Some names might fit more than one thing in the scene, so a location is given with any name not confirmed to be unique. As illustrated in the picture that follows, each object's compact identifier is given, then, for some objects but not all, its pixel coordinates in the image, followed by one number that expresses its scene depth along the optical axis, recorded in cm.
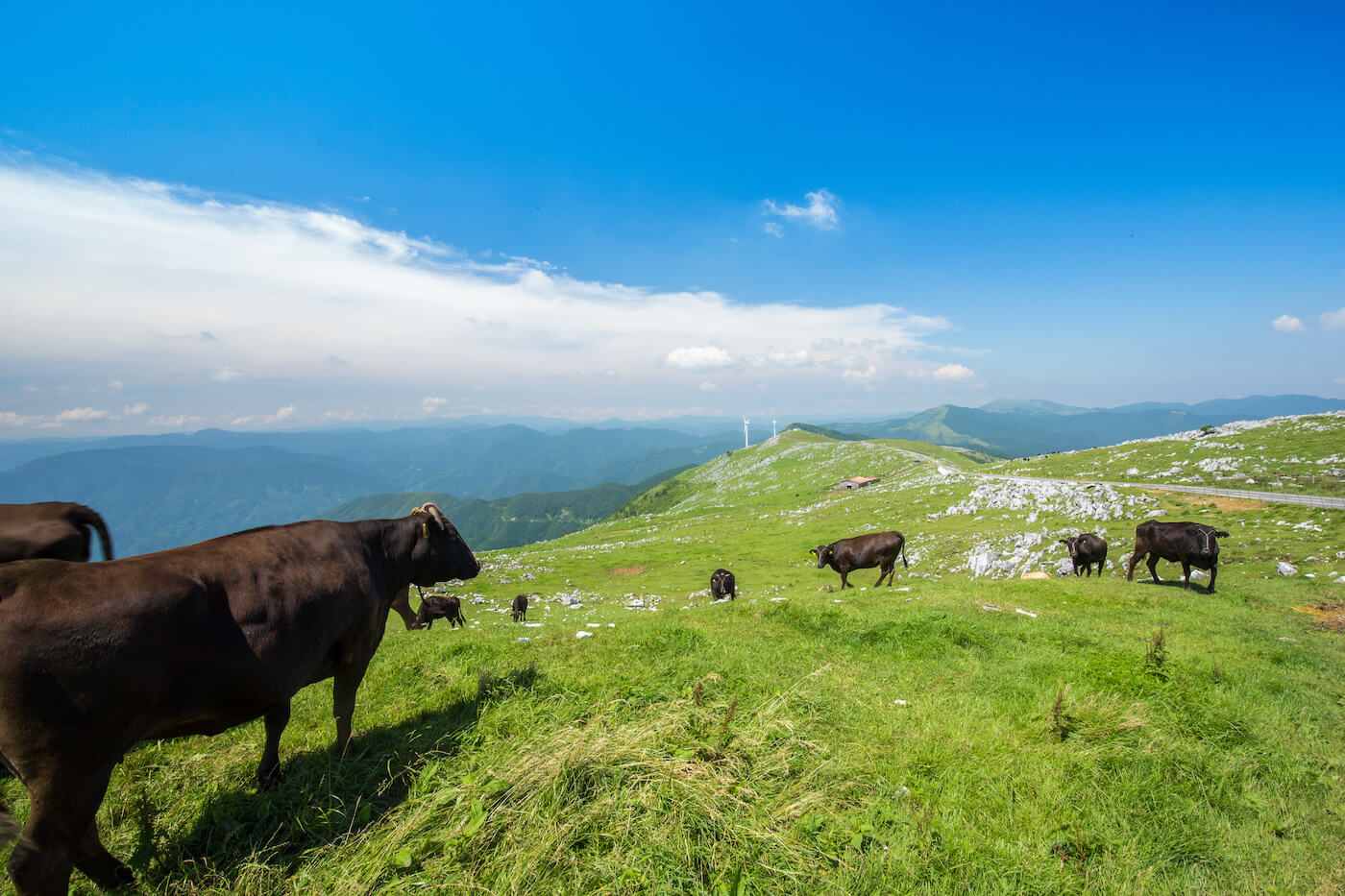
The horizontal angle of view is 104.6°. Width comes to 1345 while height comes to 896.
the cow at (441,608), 2341
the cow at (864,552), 2375
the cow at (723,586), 2762
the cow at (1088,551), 2441
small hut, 8919
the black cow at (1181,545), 1866
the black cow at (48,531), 676
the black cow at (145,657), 374
